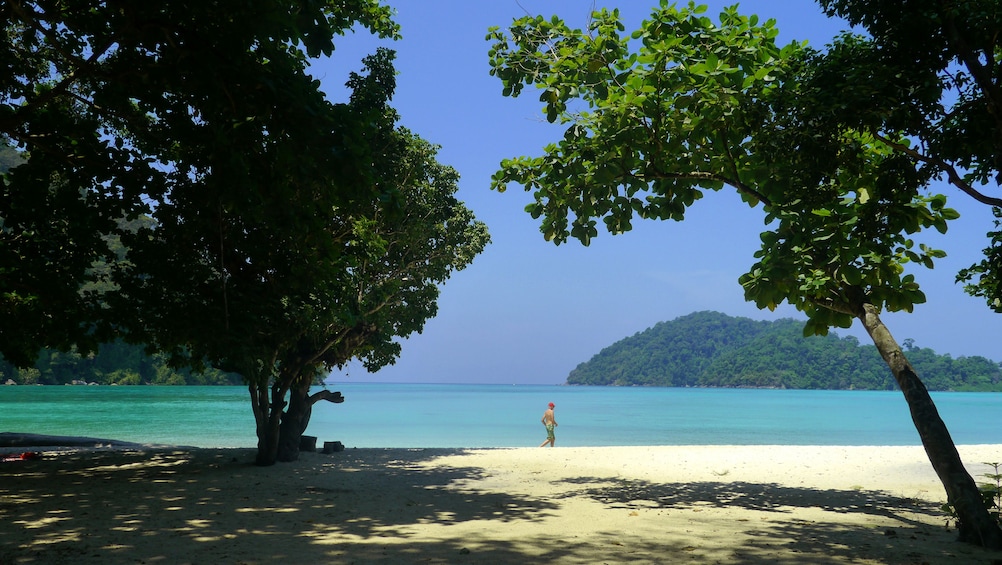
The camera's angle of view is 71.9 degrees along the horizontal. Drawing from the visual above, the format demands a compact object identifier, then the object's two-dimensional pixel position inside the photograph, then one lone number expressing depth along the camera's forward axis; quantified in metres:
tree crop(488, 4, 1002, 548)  7.30
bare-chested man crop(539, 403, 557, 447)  22.98
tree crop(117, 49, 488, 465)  7.69
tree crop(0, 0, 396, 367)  6.73
